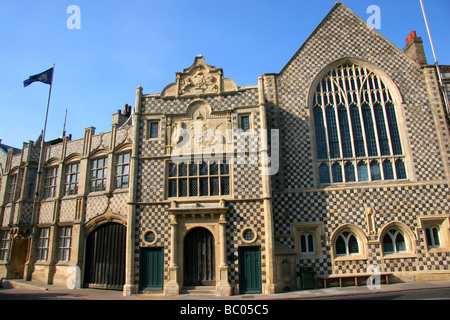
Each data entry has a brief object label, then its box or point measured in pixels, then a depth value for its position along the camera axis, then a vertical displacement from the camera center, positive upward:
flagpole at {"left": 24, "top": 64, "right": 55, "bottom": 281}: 20.89 +1.99
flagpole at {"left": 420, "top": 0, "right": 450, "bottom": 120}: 17.46 +8.87
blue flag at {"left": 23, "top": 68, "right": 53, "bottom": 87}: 22.31 +12.49
